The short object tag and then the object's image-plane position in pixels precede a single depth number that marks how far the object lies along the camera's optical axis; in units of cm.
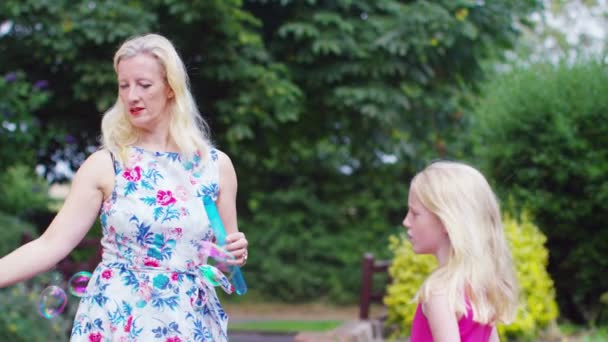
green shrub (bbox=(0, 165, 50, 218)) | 1055
